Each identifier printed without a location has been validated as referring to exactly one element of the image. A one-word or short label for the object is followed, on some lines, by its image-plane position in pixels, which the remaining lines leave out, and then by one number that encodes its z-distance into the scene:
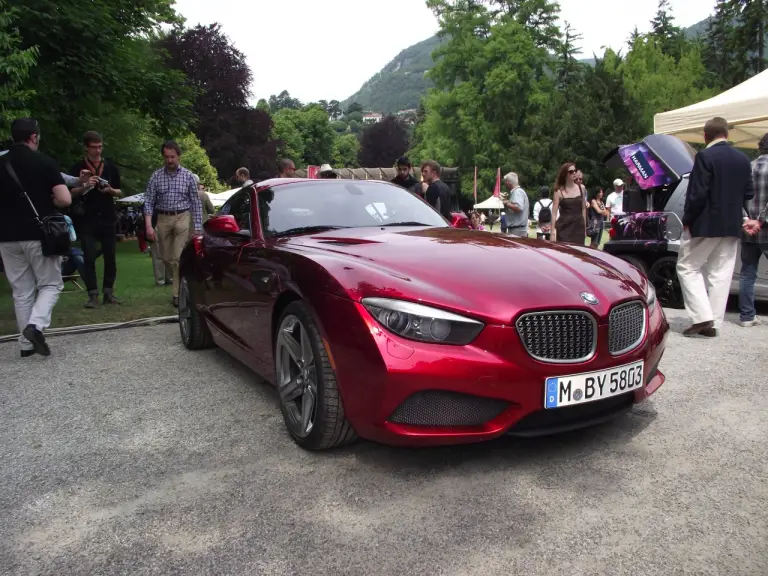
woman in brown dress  7.78
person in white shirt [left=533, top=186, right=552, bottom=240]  10.95
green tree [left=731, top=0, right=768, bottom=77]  42.97
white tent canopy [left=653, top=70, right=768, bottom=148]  10.28
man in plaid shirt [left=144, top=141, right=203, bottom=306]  7.71
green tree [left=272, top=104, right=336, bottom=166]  103.44
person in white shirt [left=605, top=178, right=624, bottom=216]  14.63
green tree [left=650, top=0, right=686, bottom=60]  59.50
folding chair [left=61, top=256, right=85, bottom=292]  10.55
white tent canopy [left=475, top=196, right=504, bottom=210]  39.50
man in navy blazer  5.63
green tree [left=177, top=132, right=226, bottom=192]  40.41
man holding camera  7.52
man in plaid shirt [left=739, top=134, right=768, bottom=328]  6.14
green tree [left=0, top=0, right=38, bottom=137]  7.94
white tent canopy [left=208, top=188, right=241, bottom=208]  30.53
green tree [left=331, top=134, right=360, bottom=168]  117.94
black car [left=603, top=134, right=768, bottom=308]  7.45
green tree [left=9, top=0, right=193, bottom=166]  10.53
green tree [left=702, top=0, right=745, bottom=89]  45.31
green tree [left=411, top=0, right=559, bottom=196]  43.25
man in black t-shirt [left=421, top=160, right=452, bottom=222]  8.01
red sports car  2.67
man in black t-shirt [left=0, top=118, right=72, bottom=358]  5.26
